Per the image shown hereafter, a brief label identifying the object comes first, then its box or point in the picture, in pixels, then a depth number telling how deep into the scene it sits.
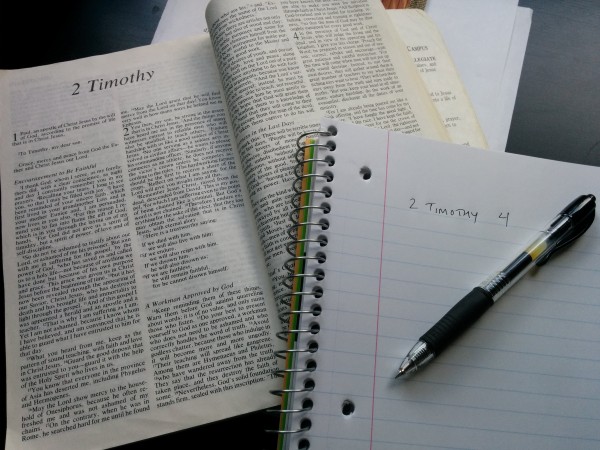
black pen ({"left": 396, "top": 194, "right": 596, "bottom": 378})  0.43
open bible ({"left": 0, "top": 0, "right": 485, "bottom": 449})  0.48
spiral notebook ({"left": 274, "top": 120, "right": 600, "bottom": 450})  0.43
